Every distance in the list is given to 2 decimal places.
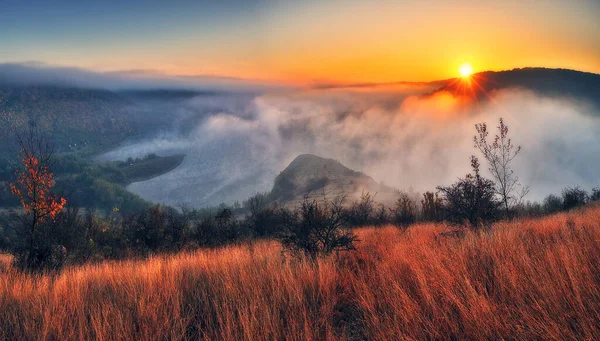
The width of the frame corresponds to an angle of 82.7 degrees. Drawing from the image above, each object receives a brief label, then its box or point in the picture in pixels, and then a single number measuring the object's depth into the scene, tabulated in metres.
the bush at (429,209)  24.02
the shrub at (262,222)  21.06
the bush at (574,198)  23.03
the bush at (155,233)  15.64
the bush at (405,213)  23.01
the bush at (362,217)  24.20
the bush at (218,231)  17.65
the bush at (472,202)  11.93
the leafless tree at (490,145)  16.36
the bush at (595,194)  26.59
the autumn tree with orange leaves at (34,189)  9.17
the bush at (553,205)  23.63
